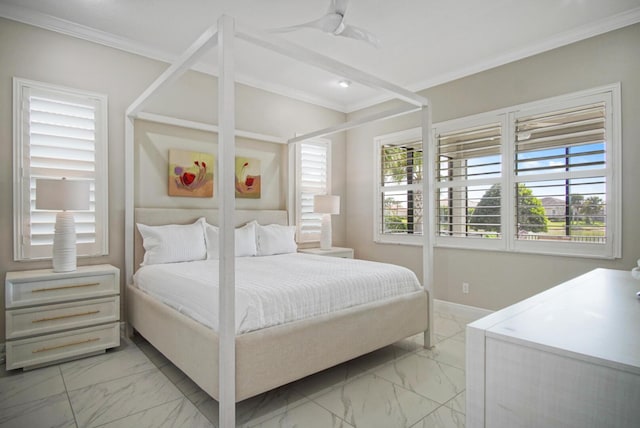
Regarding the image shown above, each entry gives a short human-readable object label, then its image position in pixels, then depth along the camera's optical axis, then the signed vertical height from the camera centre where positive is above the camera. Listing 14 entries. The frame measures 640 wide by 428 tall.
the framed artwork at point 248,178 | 4.29 +0.41
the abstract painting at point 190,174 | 3.75 +0.41
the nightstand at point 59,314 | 2.58 -0.78
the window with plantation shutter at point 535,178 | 3.10 +0.34
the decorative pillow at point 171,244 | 3.31 -0.30
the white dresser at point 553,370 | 0.75 -0.36
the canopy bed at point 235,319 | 1.86 -0.71
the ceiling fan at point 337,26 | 2.40 +1.30
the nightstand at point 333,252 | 4.43 -0.50
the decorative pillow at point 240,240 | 3.64 -0.30
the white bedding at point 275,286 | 2.11 -0.51
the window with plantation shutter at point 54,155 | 2.91 +0.48
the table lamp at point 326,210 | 4.62 +0.02
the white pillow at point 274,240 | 4.04 -0.32
